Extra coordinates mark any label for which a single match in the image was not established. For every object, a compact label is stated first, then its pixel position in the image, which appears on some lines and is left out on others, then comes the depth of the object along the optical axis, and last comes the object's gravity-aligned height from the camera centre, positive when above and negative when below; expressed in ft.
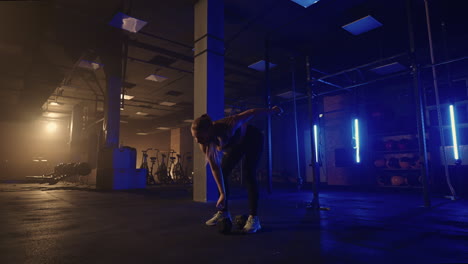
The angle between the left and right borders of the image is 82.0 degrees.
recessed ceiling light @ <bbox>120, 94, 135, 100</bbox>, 38.62 +10.10
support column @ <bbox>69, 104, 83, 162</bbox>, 42.11 +5.45
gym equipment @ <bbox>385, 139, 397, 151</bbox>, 24.83 +1.75
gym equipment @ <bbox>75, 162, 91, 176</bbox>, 28.73 -0.21
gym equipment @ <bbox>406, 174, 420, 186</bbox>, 22.79 -1.39
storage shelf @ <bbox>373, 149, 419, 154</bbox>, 24.08 +1.17
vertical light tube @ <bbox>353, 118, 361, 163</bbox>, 27.35 +1.94
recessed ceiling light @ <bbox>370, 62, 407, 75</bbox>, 22.72 +8.46
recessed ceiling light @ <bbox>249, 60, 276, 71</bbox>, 26.55 +10.06
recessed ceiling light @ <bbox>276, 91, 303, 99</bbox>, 30.83 +8.22
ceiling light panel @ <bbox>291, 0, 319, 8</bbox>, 16.99 +10.26
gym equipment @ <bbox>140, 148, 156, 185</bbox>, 34.63 -1.50
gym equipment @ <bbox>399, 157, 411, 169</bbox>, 23.58 +0.07
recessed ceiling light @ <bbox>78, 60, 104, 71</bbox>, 24.22 +9.35
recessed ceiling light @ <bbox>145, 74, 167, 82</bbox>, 30.25 +10.05
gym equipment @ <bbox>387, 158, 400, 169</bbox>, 24.53 +0.07
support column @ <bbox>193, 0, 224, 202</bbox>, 14.60 +5.29
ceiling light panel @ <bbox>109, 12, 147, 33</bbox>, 16.85 +9.39
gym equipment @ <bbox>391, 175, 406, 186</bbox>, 23.45 -1.42
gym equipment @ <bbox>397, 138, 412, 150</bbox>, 24.04 +1.76
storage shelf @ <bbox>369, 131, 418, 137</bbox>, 24.07 +2.81
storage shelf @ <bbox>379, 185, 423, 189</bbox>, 22.51 -1.99
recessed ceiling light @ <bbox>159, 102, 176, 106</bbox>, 43.19 +10.06
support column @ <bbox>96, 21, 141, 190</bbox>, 23.86 +1.82
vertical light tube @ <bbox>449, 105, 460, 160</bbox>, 16.58 +1.74
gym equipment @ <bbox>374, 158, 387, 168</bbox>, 25.33 +0.09
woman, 6.51 +0.51
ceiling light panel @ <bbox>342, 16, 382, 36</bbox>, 19.08 +10.14
